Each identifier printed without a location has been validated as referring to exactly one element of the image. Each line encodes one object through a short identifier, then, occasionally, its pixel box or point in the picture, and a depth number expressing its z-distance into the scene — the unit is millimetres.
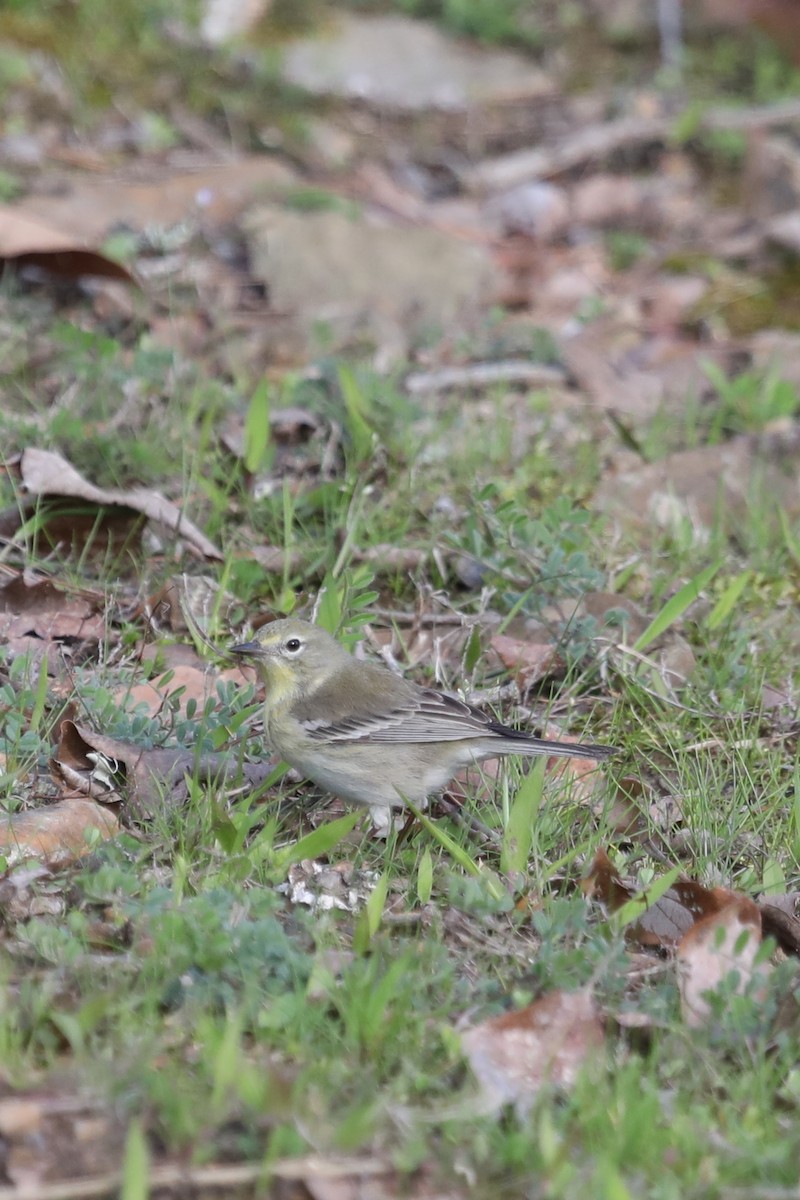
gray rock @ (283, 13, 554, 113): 21641
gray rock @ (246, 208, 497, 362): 16419
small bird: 9492
